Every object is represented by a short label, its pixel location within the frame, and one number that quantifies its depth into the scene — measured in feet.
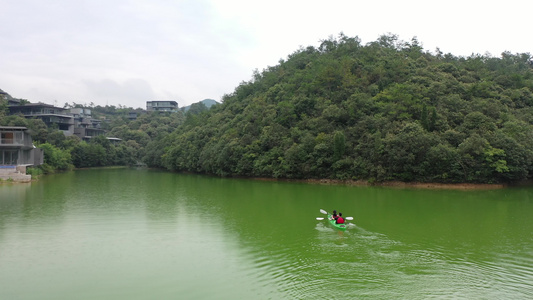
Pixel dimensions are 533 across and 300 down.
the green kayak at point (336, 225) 43.62
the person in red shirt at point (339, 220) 44.01
